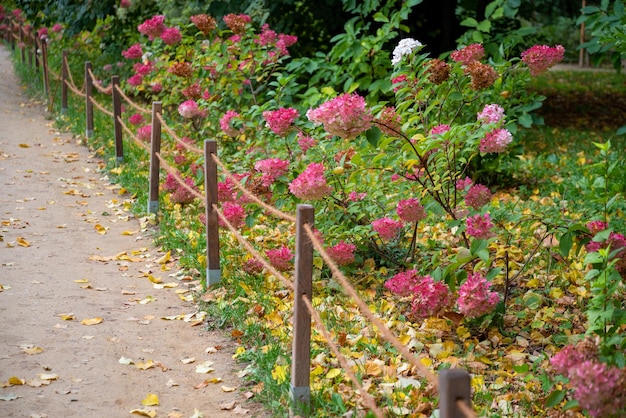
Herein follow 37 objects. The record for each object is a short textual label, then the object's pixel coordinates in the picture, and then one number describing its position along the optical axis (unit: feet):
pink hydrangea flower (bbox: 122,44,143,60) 36.42
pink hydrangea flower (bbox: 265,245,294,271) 18.94
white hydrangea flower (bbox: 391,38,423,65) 17.24
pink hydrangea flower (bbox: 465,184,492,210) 17.02
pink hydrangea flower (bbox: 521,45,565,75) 17.22
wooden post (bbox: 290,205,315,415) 13.23
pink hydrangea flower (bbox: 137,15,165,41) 32.40
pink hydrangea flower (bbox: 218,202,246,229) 20.15
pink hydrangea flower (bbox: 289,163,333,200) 16.57
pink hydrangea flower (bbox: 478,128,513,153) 15.30
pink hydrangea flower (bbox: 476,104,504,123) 15.80
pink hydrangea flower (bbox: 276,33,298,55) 27.86
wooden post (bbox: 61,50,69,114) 42.52
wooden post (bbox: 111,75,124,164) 31.65
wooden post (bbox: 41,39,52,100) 48.62
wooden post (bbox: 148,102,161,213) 25.29
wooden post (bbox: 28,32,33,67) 60.14
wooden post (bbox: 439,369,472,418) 7.70
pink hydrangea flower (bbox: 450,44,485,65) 17.63
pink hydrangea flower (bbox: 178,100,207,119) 28.60
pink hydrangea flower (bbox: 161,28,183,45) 31.09
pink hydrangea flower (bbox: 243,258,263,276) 19.92
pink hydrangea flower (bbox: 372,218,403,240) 17.67
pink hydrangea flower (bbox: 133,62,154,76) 34.88
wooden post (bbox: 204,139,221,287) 19.42
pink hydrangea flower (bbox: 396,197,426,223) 17.03
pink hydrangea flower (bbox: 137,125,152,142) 30.53
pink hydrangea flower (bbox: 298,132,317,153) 19.99
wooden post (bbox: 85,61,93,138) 36.96
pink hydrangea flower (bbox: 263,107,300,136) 18.04
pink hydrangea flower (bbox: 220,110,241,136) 24.30
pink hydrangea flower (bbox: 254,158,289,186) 18.63
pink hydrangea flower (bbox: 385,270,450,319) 16.06
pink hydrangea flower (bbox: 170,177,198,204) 25.35
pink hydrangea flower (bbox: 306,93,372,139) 14.57
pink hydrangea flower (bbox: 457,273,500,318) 15.14
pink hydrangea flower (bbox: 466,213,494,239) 15.17
